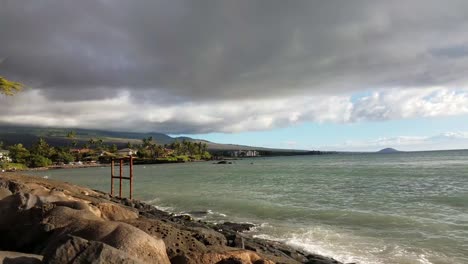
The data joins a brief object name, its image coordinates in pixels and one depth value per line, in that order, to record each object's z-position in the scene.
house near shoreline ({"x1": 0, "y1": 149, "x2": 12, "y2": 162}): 120.06
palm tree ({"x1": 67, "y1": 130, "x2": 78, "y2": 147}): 180.64
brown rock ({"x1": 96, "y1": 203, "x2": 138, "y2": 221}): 11.09
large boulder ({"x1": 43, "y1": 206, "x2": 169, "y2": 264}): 6.64
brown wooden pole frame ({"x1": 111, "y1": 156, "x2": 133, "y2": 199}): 29.41
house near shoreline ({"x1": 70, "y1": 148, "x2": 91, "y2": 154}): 181.31
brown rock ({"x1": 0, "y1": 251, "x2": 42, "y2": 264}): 5.60
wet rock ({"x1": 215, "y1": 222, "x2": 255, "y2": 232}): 17.98
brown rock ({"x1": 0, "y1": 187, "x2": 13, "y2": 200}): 12.30
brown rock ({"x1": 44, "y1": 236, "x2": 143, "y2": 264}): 5.25
